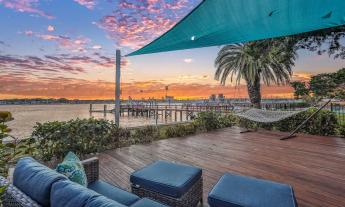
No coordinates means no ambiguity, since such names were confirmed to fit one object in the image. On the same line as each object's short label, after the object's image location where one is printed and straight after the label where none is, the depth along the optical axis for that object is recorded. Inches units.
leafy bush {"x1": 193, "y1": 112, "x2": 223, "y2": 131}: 251.3
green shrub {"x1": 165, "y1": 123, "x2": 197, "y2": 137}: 218.9
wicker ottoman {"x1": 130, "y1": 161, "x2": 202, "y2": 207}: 67.2
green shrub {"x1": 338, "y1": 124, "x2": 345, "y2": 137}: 208.0
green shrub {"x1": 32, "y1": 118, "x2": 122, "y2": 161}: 131.4
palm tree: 324.2
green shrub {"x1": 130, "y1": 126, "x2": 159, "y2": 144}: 188.8
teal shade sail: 86.7
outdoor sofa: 36.1
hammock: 202.6
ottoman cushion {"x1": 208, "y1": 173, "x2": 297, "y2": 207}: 54.1
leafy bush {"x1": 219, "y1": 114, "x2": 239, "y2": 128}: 276.1
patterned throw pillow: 51.9
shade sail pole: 163.4
